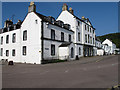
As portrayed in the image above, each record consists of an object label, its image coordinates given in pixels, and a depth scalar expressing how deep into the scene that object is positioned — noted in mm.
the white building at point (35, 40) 20594
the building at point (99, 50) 45822
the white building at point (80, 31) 31375
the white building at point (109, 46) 75212
